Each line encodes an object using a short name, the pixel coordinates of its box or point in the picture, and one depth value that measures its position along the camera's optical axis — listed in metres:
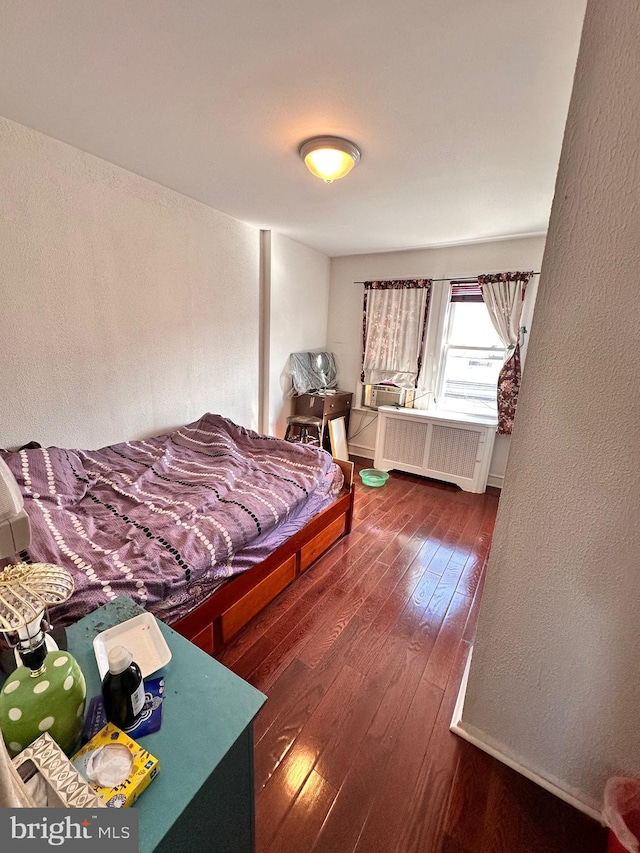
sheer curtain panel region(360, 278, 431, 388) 3.73
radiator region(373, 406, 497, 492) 3.37
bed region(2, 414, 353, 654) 1.33
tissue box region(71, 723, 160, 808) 0.56
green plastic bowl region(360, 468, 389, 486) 3.52
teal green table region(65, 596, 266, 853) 0.58
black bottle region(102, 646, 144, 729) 0.65
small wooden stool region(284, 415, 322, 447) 3.78
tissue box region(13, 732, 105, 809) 0.51
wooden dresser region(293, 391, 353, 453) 3.87
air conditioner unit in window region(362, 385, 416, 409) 3.96
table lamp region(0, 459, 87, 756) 0.58
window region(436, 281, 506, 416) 3.48
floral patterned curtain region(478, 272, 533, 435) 3.15
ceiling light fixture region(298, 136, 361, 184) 1.76
